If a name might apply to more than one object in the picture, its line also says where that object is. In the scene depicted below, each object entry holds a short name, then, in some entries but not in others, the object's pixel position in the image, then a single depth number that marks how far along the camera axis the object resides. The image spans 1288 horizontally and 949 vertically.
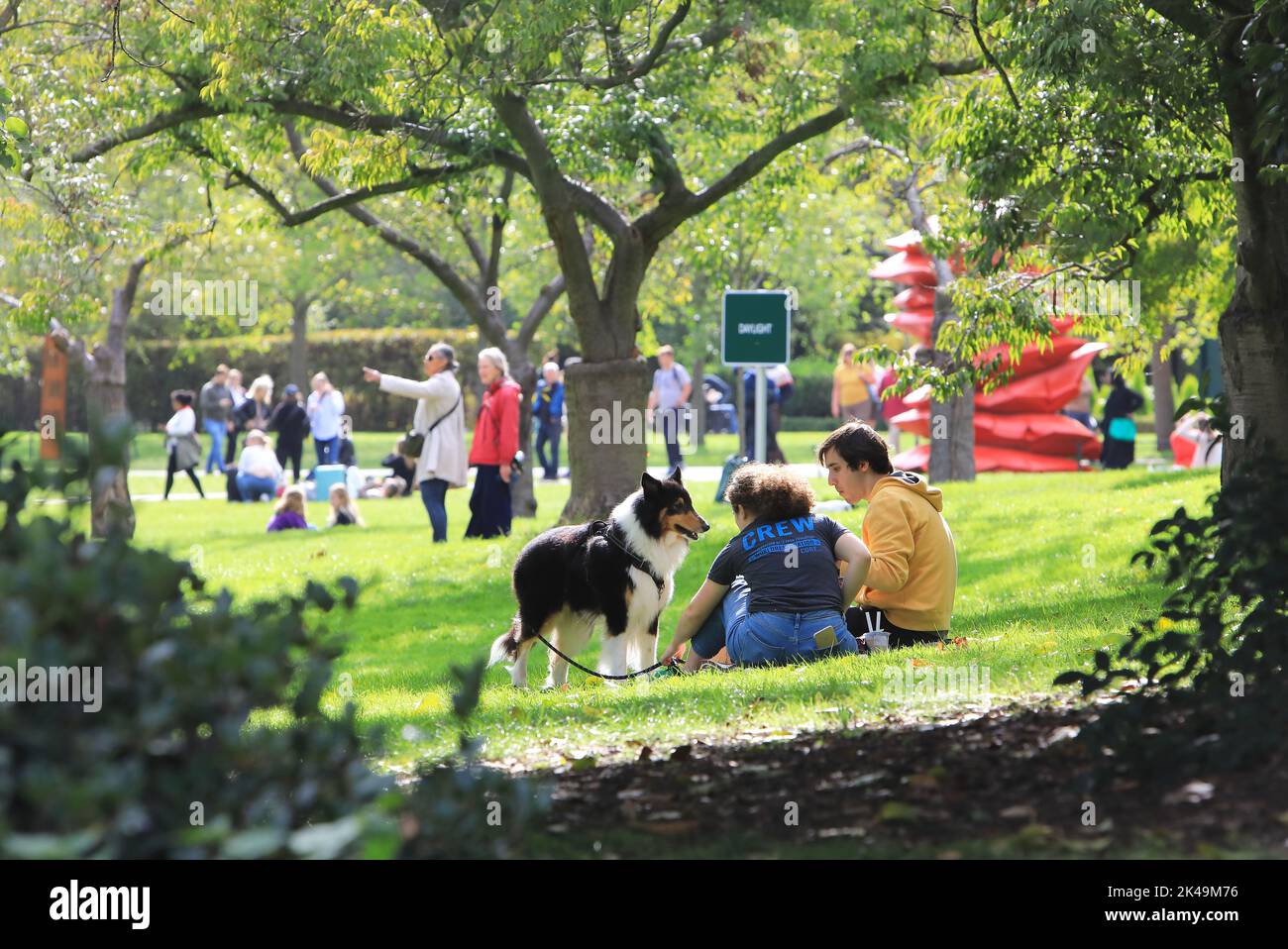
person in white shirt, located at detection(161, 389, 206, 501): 26.39
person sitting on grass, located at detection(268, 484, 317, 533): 20.94
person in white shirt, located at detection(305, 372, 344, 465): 28.39
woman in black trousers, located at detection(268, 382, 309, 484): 28.27
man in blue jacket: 29.38
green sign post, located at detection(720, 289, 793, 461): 17.30
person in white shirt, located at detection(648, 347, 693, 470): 26.75
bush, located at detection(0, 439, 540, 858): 2.95
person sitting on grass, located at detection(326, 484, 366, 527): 20.69
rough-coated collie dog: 8.97
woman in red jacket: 16.34
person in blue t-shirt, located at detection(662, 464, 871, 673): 8.24
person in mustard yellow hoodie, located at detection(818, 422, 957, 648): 8.48
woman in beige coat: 16.48
